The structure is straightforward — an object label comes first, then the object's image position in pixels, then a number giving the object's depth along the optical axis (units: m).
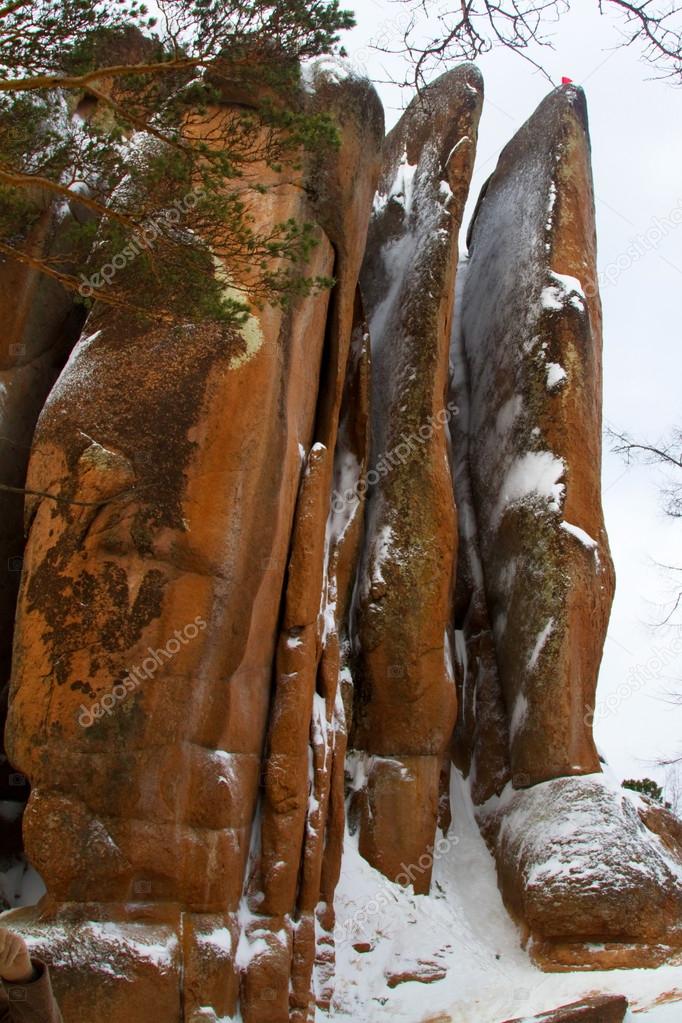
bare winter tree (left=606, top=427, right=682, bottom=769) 14.84
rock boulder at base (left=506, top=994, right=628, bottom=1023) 6.96
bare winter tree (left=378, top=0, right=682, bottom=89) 6.58
